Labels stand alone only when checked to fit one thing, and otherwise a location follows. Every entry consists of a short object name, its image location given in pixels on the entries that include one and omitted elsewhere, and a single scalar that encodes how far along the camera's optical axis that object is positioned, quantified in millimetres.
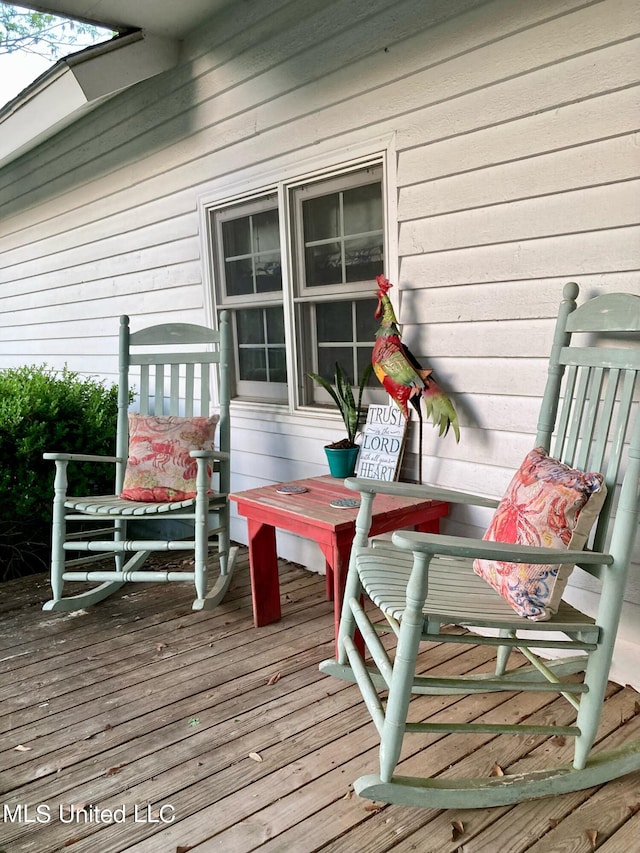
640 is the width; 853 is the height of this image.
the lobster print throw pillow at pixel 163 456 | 2969
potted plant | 2807
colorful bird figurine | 2438
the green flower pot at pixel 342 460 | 2828
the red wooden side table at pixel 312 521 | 2275
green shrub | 3375
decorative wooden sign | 2617
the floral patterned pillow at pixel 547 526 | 1644
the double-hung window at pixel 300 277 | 2885
